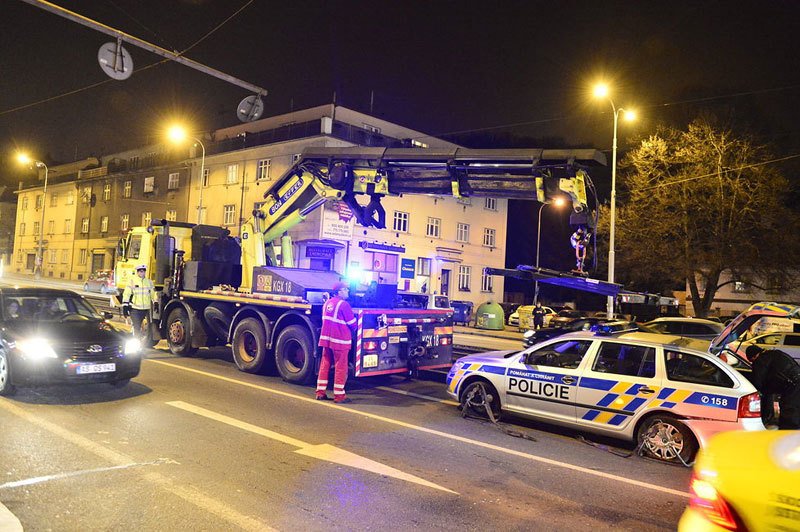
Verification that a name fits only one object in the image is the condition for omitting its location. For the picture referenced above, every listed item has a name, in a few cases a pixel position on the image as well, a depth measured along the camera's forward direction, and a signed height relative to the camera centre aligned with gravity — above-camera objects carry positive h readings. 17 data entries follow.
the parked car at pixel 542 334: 12.52 -0.55
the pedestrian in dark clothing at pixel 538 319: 23.81 -0.44
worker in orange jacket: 9.12 -0.68
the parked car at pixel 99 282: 34.56 +0.10
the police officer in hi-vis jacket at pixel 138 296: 13.40 -0.23
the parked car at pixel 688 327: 15.96 -0.29
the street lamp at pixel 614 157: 19.70 +5.79
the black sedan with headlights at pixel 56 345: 7.75 -0.86
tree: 25.31 +4.75
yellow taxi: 2.40 -0.71
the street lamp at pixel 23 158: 37.44 +7.85
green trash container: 29.64 -0.60
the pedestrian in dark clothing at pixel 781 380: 7.21 -0.74
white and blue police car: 6.50 -0.94
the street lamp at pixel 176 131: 28.66 +7.80
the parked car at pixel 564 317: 20.24 -0.27
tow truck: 9.49 +0.55
